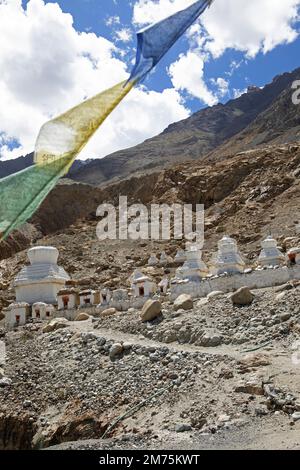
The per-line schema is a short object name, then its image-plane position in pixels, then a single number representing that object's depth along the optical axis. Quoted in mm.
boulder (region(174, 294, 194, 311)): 19688
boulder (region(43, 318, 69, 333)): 21031
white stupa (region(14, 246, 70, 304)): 28650
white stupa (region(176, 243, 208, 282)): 26344
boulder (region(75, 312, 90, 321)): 22795
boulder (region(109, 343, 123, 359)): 16311
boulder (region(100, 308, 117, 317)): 22108
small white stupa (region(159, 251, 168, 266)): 41906
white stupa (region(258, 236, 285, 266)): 25375
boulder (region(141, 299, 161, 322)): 19438
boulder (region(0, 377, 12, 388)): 16609
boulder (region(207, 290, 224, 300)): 20112
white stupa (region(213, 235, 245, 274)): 24641
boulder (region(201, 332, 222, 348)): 15805
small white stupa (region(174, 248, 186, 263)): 40378
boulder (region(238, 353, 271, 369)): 12758
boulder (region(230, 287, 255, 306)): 18078
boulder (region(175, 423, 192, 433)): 10914
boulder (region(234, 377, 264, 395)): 11406
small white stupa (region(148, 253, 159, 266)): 42500
